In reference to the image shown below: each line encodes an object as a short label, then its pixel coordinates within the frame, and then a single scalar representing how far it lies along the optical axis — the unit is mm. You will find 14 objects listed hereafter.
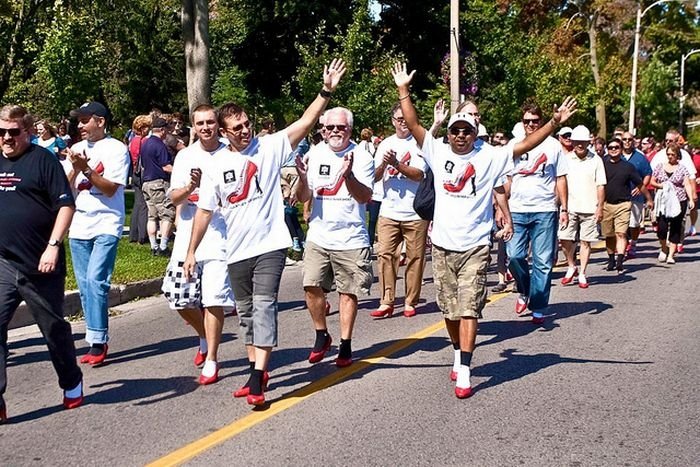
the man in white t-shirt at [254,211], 6164
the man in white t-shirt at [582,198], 12062
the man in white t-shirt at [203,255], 6684
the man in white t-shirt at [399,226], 9422
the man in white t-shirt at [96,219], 7309
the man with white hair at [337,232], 7211
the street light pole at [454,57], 18641
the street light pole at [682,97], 60125
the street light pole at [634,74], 39469
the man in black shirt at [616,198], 13547
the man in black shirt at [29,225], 5801
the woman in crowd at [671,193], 14344
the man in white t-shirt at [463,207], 6523
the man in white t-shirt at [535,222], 9234
